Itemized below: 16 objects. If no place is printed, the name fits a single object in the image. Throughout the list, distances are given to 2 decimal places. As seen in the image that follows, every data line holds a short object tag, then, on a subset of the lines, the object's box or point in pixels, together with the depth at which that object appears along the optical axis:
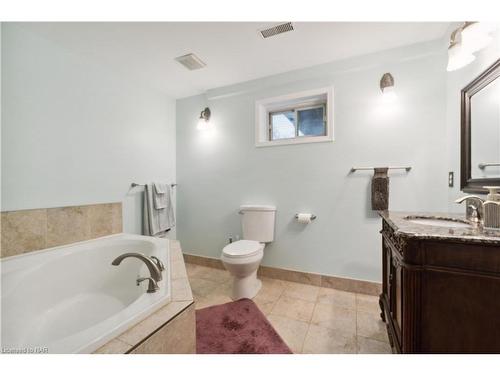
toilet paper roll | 2.09
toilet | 1.82
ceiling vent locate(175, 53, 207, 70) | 1.93
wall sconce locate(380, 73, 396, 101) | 1.77
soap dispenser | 0.89
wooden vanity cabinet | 0.78
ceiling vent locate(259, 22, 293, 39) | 1.54
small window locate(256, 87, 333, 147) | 2.12
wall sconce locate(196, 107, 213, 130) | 2.62
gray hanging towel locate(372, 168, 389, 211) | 1.85
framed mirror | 1.14
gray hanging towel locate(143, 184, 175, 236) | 2.36
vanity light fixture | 1.06
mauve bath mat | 1.32
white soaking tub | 0.83
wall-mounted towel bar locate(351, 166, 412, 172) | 1.92
